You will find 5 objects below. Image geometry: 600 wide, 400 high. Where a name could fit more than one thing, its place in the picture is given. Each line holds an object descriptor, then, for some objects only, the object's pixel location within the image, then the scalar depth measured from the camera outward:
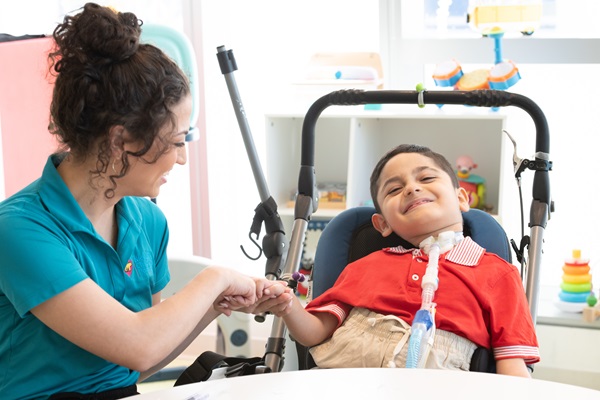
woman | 1.24
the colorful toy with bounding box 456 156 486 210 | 2.90
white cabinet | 2.87
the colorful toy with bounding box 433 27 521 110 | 2.73
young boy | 1.54
